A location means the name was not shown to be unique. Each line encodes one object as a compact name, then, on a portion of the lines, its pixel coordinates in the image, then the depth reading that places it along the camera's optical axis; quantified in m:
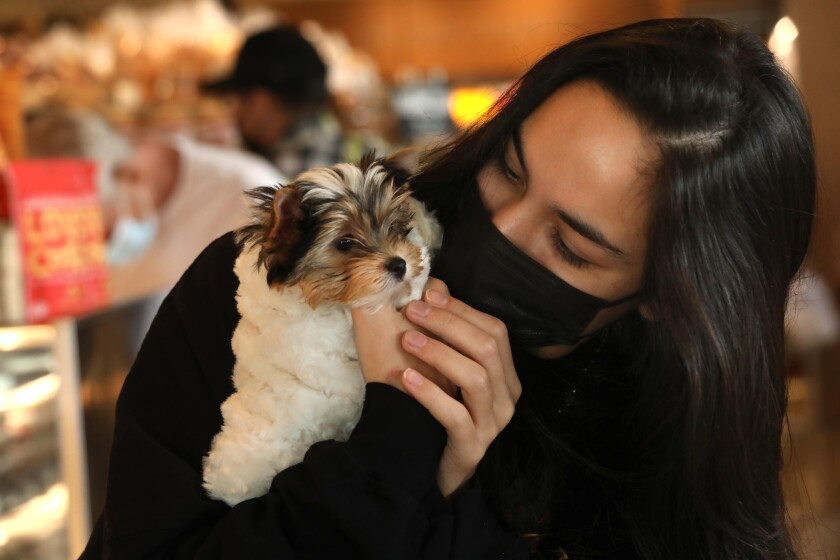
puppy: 1.23
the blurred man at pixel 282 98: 4.02
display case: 2.13
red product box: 2.30
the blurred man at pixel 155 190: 3.40
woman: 1.16
